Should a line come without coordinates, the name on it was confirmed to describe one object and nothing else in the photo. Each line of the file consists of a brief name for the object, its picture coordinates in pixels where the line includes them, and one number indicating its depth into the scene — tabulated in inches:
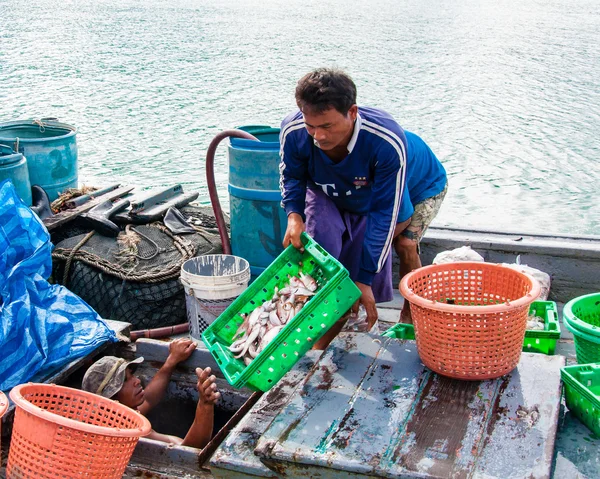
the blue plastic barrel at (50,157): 208.5
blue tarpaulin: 134.8
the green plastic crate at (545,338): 137.3
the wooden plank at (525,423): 89.7
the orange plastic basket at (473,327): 102.3
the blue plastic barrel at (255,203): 176.7
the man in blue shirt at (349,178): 113.2
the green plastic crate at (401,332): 133.6
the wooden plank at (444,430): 90.6
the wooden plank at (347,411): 94.7
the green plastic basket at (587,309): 123.2
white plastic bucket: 161.6
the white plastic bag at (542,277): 163.5
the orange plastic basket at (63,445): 96.2
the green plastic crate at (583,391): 102.9
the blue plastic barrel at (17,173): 183.0
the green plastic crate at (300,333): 110.3
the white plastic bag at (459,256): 162.6
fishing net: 179.0
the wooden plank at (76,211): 195.5
